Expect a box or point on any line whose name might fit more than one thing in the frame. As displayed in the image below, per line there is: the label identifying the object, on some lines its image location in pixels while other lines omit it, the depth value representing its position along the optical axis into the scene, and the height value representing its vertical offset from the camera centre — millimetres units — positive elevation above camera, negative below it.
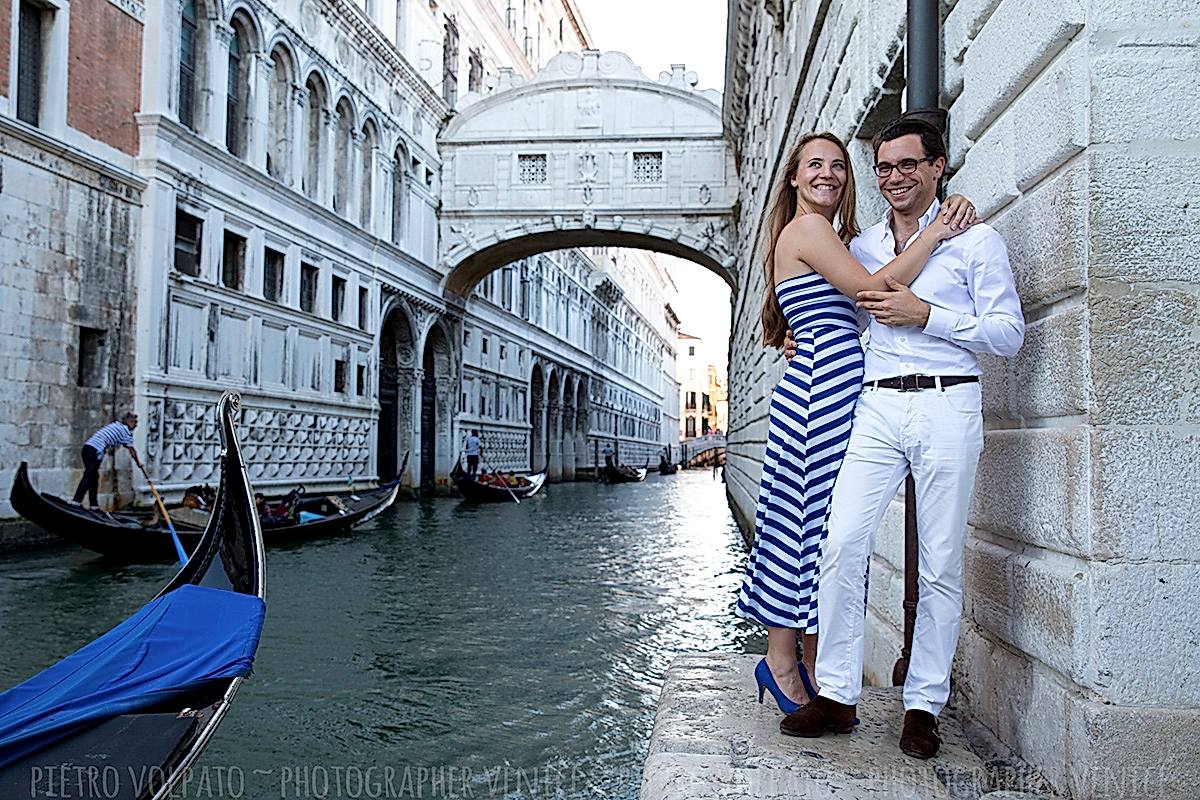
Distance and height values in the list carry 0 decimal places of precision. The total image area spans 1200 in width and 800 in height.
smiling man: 1706 -9
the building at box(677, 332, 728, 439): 62719 +2654
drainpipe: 2170 +737
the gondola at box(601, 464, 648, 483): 24438 -952
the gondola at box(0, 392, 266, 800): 1691 -487
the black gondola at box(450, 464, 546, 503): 14328 -805
